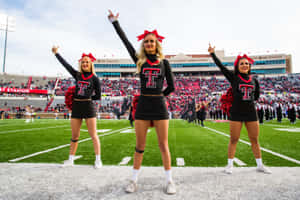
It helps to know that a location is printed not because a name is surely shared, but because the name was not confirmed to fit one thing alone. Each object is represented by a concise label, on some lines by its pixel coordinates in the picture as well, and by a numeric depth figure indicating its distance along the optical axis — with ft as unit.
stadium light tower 129.49
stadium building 179.83
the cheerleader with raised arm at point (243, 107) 9.82
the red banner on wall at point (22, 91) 129.24
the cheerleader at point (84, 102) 10.94
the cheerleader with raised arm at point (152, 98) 7.39
